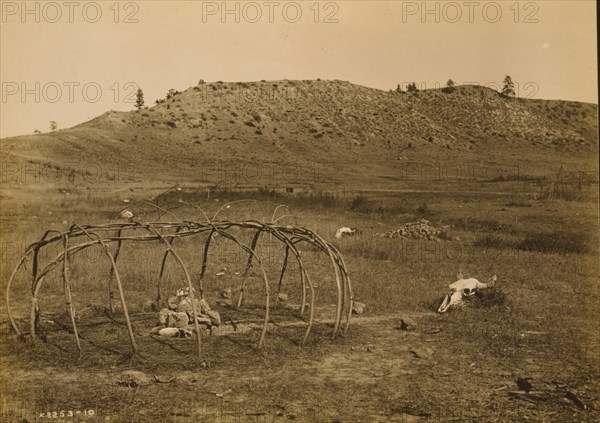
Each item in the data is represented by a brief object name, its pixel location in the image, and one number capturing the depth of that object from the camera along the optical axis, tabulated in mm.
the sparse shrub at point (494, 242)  21072
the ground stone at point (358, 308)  12688
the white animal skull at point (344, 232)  22397
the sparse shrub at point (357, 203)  31922
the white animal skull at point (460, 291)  12750
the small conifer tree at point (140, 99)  71938
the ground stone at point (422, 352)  9880
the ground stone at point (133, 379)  8242
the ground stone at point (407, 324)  11469
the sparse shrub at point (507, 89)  81875
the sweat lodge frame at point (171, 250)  9047
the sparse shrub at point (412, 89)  80000
